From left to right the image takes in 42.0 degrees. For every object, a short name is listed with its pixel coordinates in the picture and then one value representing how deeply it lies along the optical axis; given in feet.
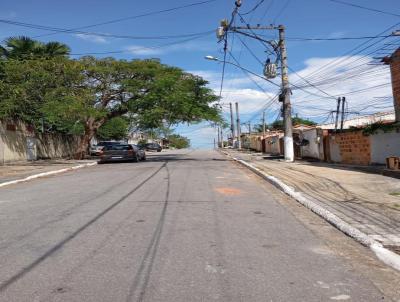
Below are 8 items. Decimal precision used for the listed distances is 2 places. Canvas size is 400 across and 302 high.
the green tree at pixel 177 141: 515.13
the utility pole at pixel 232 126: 288.45
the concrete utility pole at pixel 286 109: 97.14
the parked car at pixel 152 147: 248.73
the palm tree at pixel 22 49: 120.98
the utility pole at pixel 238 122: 256.68
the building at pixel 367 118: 162.09
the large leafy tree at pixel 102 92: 104.94
